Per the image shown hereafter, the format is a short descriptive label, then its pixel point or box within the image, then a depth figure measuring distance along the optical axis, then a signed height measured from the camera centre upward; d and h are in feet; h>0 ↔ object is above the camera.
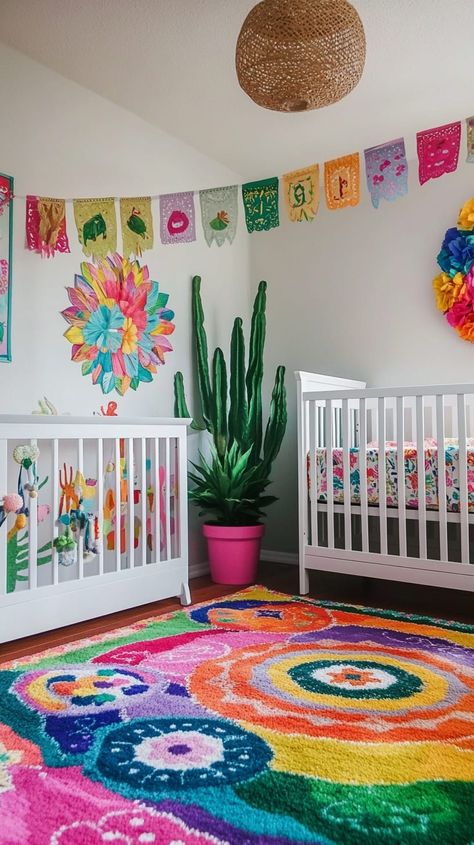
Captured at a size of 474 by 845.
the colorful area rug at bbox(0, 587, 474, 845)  3.32 -1.83
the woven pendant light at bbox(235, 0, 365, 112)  5.73 +3.66
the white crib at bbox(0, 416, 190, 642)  6.47 -0.75
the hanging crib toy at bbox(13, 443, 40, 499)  6.46 -0.03
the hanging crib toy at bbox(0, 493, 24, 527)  6.25 -0.45
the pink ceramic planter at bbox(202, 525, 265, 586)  9.23 -1.35
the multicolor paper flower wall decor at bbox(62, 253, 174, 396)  8.54 +1.83
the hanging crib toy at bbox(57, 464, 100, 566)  6.88 -0.70
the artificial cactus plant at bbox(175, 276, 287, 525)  9.61 +0.67
